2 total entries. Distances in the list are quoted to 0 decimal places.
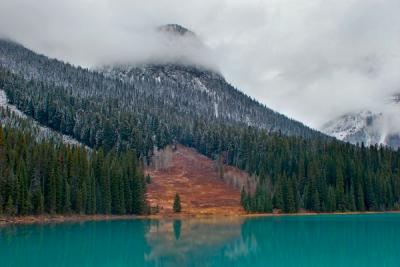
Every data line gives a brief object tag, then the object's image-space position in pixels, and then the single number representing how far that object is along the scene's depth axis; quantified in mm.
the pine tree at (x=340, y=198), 142075
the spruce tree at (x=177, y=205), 131000
